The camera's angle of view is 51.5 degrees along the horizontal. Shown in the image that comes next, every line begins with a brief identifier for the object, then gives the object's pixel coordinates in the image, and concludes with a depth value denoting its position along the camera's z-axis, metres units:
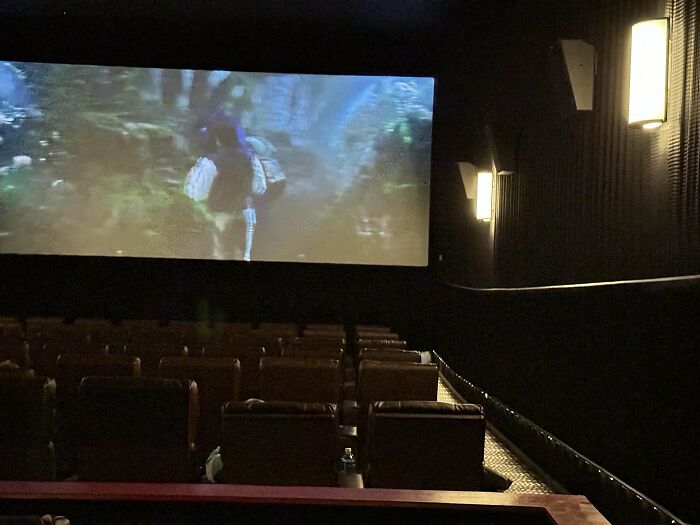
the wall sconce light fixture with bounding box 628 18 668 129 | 3.08
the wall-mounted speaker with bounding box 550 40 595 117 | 4.07
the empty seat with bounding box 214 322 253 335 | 7.92
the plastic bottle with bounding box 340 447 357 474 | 3.51
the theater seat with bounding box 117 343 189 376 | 4.71
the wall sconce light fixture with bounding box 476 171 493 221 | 7.12
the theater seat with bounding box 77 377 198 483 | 2.67
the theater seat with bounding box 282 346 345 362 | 5.07
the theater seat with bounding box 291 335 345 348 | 6.18
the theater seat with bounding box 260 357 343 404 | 3.87
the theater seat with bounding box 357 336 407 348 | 6.40
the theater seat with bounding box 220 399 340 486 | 2.43
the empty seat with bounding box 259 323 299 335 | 8.35
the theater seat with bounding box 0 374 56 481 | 2.78
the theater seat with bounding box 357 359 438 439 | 3.94
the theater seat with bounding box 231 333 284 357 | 6.27
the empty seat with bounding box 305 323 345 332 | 9.16
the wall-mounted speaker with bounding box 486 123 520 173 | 6.16
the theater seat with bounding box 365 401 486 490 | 2.48
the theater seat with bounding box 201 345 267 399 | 4.93
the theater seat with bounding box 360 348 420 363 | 5.04
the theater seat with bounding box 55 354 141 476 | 3.79
